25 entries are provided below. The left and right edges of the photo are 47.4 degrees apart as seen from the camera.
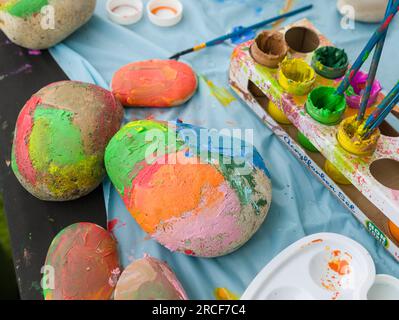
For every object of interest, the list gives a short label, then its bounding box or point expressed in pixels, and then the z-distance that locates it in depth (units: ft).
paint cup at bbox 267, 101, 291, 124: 3.29
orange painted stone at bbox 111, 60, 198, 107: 3.32
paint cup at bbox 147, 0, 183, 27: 3.95
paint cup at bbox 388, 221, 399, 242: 2.76
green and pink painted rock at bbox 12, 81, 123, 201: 2.72
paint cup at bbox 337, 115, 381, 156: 2.68
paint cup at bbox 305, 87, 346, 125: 2.82
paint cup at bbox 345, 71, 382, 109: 2.93
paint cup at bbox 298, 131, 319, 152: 3.15
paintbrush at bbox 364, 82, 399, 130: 2.34
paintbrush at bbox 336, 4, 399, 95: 2.16
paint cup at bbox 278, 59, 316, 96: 2.97
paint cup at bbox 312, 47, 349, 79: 3.05
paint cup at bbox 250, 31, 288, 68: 3.13
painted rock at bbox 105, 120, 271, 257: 2.46
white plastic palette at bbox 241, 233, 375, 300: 2.47
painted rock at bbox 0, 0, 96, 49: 3.42
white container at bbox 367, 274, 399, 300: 2.52
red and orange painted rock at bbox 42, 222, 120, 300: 2.43
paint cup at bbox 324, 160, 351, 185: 3.00
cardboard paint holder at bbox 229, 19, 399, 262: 2.70
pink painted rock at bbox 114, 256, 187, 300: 2.35
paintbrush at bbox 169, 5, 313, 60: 3.75
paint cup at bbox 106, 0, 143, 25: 3.95
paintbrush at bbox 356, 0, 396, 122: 2.26
